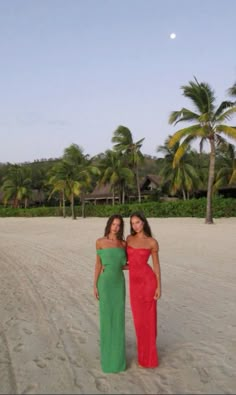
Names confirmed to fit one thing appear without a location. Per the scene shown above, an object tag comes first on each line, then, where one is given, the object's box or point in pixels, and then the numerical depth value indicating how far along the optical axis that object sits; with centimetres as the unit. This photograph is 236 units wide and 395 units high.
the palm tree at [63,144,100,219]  3644
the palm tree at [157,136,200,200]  3641
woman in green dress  362
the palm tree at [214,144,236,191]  3359
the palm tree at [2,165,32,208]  5009
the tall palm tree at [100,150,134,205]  3831
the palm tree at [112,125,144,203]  3922
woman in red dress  367
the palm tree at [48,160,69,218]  3769
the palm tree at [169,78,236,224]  2281
